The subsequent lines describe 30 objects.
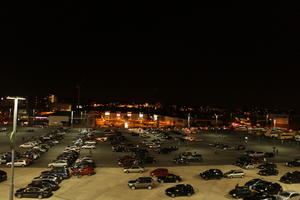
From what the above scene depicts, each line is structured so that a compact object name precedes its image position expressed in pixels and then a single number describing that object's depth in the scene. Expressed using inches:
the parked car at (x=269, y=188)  898.3
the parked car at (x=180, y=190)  868.0
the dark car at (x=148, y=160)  1362.1
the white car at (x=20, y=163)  1270.8
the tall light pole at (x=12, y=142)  572.5
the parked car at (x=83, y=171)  1095.0
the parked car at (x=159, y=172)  1106.1
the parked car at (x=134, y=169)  1155.9
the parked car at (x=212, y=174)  1066.3
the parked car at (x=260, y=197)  806.5
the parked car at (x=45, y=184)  874.3
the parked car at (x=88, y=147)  1743.4
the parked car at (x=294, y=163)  1335.9
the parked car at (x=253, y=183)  938.9
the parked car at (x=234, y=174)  1095.1
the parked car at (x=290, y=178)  1025.5
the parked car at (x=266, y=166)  1244.5
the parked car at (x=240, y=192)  850.8
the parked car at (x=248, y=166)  1267.2
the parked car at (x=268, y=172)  1142.7
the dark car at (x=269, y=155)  1593.3
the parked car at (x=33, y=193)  837.2
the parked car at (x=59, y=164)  1231.5
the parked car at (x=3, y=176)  1001.5
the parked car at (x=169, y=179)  1016.2
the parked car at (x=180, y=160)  1373.0
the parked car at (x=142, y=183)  940.6
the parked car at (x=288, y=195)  816.9
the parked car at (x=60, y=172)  1025.8
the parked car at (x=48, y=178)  946.3
